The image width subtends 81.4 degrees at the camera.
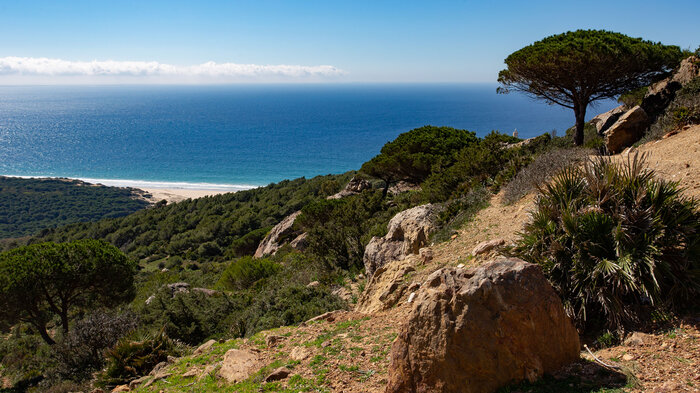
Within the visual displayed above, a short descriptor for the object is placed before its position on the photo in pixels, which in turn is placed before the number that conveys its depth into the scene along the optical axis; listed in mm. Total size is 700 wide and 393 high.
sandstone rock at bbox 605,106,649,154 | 14523
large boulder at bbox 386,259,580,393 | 4113
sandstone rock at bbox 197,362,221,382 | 7130
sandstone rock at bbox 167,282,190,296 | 18231
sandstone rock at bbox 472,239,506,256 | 7844
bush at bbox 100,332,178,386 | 8906
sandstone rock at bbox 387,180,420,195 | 25366
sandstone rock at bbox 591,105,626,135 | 17734
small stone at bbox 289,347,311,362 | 6491
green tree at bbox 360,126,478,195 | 22719
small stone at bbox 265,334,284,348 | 7686
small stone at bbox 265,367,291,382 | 5965
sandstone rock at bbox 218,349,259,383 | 6551
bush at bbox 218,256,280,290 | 18766
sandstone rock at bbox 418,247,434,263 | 9523
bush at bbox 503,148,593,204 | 11414
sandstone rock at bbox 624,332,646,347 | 4598
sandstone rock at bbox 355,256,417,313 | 8242
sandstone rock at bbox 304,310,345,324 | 8547
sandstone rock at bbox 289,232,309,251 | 23250
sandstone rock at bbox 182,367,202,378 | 7512
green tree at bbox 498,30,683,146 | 16328
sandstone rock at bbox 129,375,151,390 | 8156
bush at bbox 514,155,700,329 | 4926
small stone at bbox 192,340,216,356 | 8912
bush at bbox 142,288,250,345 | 12188
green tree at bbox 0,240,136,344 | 14695
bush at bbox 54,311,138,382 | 11531
